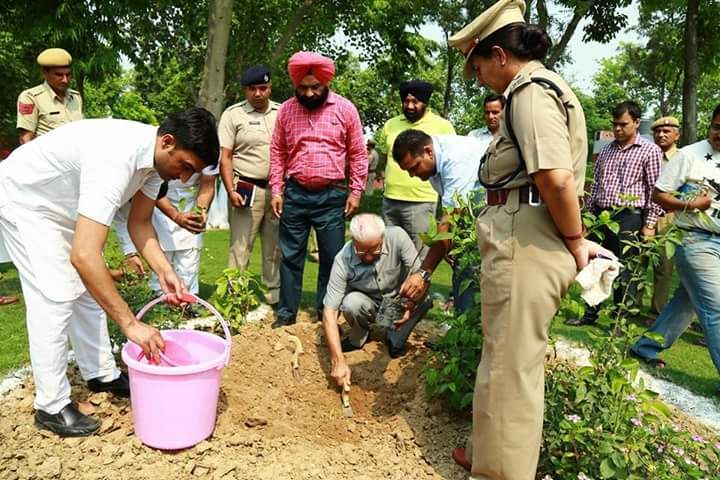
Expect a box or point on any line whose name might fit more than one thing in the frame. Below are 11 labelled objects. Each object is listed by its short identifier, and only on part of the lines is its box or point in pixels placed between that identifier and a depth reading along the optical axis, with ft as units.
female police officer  6.86
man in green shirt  15.76
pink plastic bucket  8.29
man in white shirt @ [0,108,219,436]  7.63
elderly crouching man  11.41
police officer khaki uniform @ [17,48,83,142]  16.74
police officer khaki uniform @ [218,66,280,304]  15.93
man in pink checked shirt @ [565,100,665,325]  16.39
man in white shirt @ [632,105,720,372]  11.62
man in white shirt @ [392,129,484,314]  10.96
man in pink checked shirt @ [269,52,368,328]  14.02
